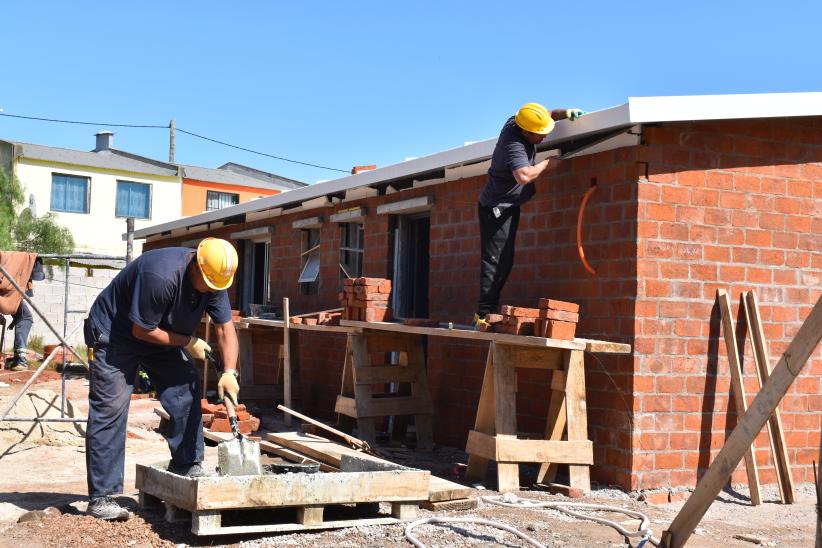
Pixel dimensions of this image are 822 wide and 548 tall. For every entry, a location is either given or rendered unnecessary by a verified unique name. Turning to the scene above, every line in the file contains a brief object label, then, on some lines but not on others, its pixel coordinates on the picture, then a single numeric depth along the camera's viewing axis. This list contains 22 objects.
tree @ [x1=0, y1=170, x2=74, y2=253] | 34.16
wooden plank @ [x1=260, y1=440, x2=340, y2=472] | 8.18
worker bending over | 6.18
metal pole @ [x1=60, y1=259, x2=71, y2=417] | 10.75
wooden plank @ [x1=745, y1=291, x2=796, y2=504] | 7.71
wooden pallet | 5.73
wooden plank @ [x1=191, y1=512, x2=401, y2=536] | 5.70
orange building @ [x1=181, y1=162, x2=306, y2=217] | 39.66
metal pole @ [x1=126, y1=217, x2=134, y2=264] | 13.88
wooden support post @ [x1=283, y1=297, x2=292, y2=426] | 11.95
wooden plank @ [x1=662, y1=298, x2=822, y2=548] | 4.28
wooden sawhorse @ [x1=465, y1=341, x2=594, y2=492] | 7.48
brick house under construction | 7.68
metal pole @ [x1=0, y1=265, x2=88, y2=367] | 9.75
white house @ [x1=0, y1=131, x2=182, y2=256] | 35.88
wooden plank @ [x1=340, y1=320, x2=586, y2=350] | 7.08
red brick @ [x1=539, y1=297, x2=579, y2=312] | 7.17
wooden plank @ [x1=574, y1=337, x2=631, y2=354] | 7.24
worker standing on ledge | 7.87
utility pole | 47.81
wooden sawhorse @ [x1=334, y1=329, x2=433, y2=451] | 9.86
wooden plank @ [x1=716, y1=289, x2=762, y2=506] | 7.65
